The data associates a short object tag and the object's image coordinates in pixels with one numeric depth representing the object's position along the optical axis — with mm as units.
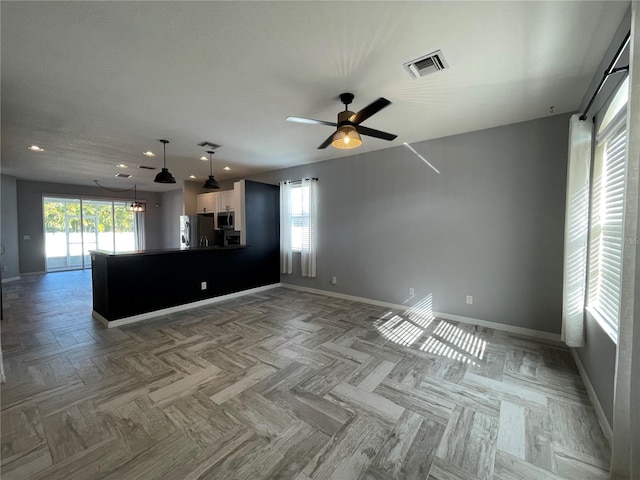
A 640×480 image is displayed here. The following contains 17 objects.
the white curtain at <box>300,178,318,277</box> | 5465
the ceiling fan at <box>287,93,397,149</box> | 2535
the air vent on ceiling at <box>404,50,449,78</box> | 2114
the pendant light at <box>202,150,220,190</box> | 5000
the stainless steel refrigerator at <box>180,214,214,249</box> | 6526
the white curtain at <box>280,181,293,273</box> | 5898
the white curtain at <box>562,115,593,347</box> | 2416
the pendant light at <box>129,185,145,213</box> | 9062
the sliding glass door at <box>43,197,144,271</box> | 7859
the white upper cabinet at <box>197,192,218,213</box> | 6643
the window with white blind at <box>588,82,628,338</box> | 1901
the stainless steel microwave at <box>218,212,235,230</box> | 6176
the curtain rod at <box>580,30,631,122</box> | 1558
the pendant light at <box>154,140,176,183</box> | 4175
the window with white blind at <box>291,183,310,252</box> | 5637
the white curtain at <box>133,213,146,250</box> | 9531
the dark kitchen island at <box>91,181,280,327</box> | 3795
